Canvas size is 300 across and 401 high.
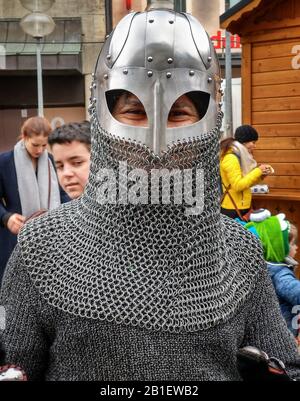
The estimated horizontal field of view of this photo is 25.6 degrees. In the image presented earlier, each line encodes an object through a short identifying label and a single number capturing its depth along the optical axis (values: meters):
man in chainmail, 1.79
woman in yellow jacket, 5.88
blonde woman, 4.38
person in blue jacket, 3.94
